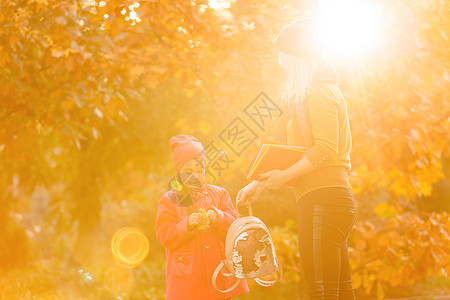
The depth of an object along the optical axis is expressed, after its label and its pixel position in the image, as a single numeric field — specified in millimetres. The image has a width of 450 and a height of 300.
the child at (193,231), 7316
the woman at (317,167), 5949
